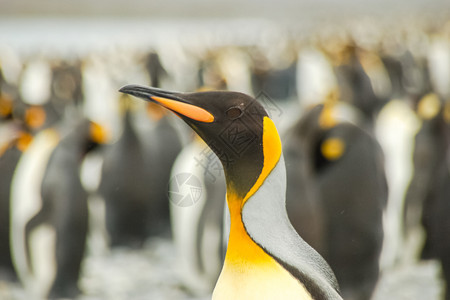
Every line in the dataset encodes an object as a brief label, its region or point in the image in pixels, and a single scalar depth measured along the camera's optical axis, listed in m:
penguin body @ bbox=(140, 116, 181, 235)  13.60
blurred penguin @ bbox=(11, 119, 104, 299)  10.45
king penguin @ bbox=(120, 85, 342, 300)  5.96
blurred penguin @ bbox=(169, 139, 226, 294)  10.44
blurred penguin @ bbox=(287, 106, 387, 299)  6.67
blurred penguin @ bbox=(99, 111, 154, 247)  13.34
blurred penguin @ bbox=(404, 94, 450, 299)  7.78
